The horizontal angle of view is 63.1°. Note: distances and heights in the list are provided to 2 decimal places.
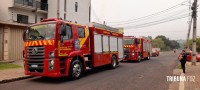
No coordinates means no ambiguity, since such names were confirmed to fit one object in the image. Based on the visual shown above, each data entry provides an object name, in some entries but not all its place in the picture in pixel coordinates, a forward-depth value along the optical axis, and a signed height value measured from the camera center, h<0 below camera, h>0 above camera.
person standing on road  10.30 -0.83
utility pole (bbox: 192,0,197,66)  14.70 +1.47
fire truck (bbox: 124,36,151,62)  16.45 -0.30
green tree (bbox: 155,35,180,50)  101.05 +1.26
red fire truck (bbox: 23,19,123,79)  7.46 -0.18
